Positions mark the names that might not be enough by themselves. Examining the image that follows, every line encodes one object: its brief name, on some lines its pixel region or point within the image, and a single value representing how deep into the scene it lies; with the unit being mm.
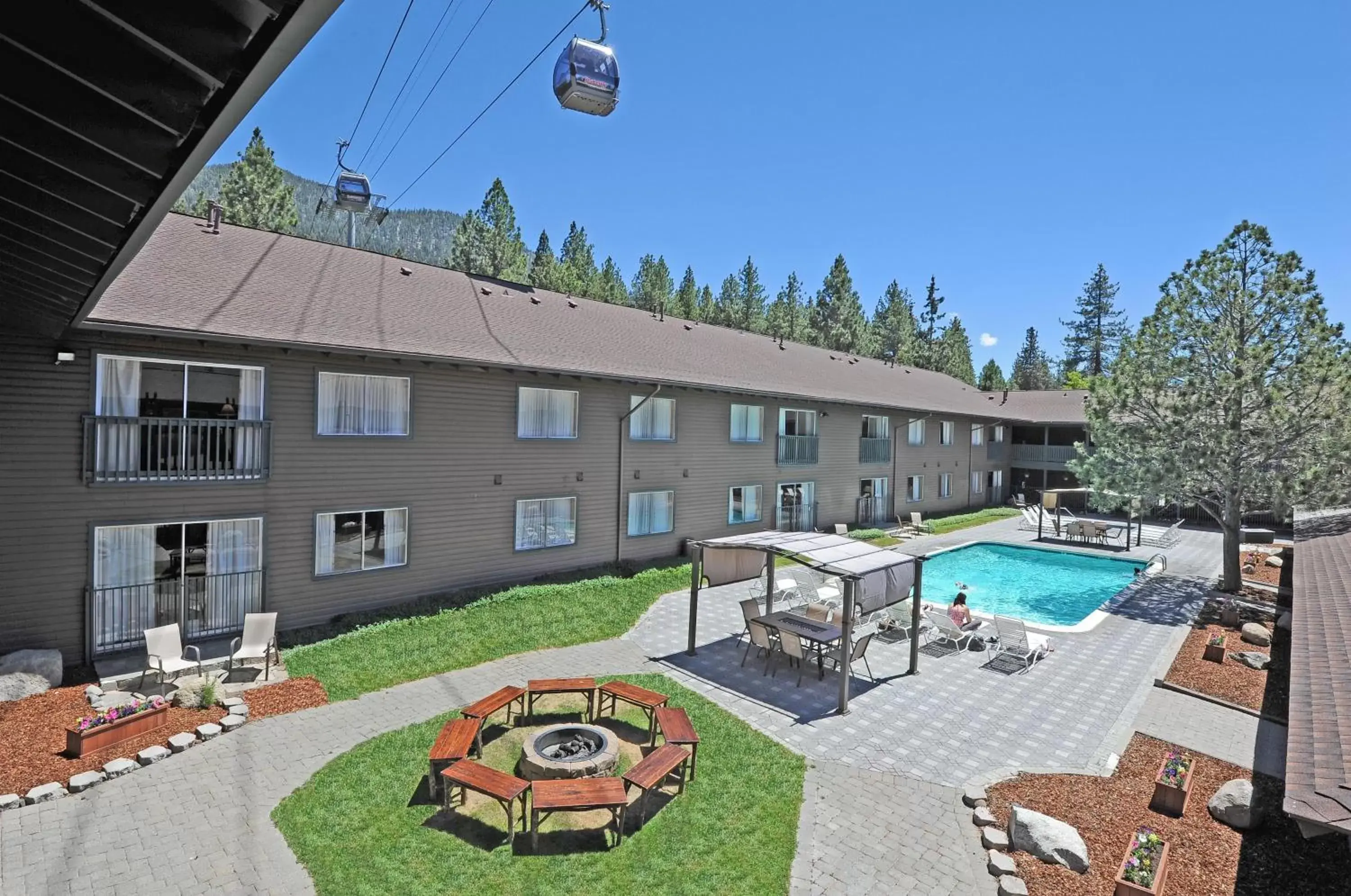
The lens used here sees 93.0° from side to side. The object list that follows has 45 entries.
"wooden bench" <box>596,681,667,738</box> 9320
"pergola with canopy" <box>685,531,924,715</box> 10523
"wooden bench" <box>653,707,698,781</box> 8227
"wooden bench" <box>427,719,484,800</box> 7648
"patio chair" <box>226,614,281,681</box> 11062
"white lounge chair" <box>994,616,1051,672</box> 12711
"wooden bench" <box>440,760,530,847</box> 6840
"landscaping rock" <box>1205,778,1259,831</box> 7059
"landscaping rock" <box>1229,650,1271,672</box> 12195
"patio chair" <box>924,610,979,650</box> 13656
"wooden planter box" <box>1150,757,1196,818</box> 7320
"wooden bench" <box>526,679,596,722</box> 9719
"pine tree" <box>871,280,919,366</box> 73625
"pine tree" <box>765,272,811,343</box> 77562
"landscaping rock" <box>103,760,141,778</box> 7812
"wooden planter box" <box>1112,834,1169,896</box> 5605
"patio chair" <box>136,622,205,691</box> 10266
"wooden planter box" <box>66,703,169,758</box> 8148
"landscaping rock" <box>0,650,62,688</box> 9727
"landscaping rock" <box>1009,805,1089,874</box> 6430
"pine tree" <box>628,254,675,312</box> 87375
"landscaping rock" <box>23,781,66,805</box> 7230
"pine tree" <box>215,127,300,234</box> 46594
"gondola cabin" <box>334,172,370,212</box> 20078
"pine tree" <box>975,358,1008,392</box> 76625
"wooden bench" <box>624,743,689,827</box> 7285
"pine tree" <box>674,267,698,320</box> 82188
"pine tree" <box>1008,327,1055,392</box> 87500
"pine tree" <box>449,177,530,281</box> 60000
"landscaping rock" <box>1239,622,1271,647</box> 13484
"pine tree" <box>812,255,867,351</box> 70188
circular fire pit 7883
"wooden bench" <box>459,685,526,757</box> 8812
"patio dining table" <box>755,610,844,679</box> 11812
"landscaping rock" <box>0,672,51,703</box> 9539
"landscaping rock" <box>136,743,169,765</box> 8141
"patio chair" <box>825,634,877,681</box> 10875
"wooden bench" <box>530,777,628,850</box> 6676
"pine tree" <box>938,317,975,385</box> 74938
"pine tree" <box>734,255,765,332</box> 84562
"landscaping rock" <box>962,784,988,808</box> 7586
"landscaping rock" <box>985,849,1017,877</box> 6379
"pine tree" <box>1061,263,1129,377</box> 77562
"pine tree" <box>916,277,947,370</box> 80812
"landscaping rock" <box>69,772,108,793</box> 7496
